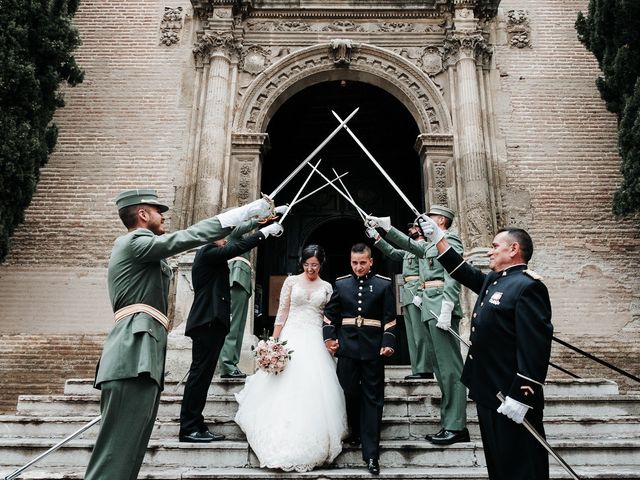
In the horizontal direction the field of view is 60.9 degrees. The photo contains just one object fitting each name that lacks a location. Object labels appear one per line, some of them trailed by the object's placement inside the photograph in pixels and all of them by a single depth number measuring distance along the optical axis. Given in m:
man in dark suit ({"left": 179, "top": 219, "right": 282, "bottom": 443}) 4.89
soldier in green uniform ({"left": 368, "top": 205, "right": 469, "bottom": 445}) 4.89
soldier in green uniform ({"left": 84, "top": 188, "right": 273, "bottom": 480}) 2.96
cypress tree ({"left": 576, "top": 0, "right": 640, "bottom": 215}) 8.55
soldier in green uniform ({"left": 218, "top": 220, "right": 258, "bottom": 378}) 6.59
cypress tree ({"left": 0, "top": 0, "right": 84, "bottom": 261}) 8.43
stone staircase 4.45
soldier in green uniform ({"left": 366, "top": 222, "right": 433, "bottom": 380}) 6.66
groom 4.55
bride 4.30
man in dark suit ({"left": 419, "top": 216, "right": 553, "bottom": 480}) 3.08
